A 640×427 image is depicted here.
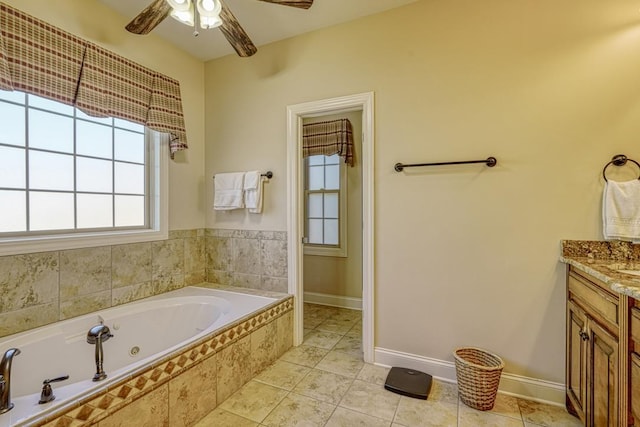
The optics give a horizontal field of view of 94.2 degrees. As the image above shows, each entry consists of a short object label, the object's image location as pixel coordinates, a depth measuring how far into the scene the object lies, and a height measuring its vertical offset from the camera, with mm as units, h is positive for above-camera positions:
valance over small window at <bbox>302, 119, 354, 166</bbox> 3422 +873
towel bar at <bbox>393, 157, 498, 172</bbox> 1894 +331
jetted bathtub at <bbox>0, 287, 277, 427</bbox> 1227 -758
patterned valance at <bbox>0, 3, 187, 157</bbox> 1614 +898
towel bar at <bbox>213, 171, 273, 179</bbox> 2656 +348
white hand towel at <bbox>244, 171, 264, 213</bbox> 2639 +204
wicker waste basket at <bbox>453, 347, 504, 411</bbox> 1734 -1004
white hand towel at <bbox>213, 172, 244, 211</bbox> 2705 +205
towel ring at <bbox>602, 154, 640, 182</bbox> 1636 +281
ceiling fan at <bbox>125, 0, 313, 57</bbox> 1580 +1110
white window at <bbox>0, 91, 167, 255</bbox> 1785 +252
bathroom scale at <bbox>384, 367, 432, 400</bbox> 1886 -1131
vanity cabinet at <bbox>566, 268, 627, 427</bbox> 1209 -659
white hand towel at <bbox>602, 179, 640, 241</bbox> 1592 +10
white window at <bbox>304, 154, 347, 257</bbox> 3674 +90
